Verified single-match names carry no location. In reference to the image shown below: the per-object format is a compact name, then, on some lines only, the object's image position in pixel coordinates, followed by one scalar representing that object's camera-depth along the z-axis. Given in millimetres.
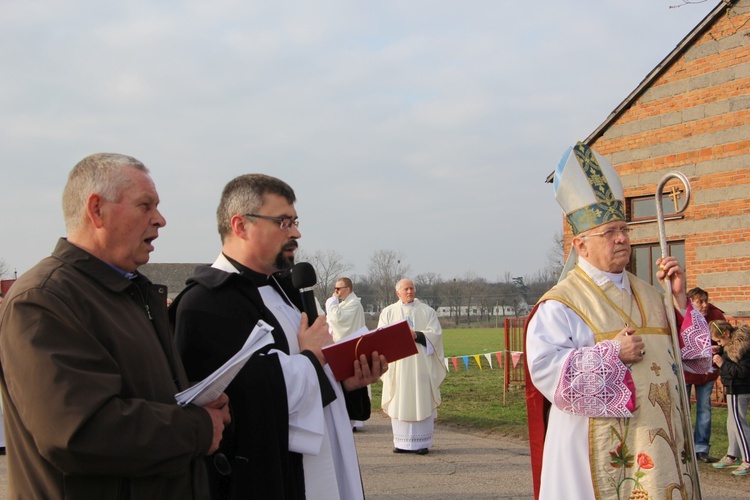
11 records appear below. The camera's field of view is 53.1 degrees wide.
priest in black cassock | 2861
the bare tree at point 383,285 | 63116
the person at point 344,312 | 12969
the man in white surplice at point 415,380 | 9633
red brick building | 12789
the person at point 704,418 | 8375
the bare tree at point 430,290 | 57125
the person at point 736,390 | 7781
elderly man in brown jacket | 2055
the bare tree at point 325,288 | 60281
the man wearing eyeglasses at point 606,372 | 3787
